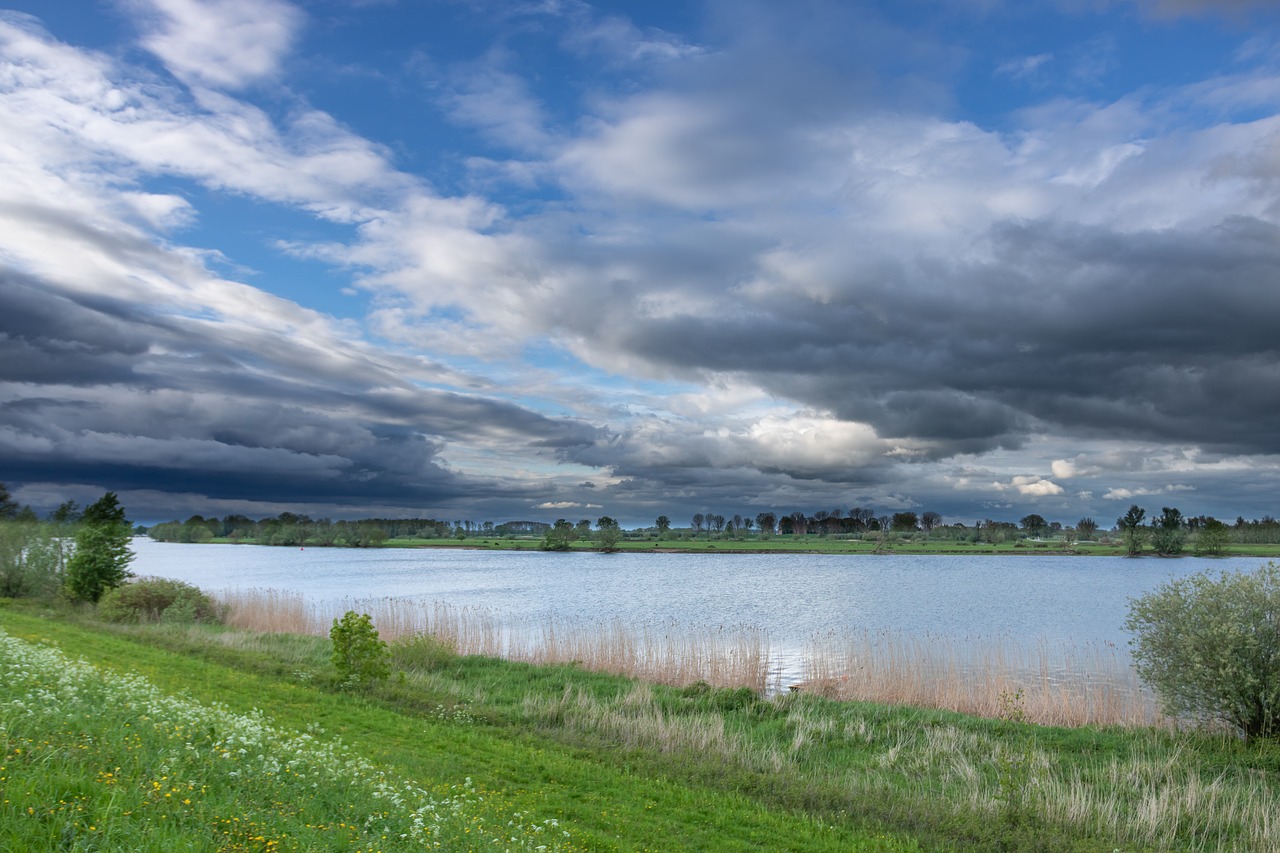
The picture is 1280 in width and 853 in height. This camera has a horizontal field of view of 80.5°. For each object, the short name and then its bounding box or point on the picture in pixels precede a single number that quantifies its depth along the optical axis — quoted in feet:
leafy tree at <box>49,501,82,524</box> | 158.11
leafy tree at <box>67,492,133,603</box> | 122.11
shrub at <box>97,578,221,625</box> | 109.81
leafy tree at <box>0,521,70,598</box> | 137.08
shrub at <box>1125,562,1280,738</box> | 49.96
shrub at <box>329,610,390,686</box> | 64.28
